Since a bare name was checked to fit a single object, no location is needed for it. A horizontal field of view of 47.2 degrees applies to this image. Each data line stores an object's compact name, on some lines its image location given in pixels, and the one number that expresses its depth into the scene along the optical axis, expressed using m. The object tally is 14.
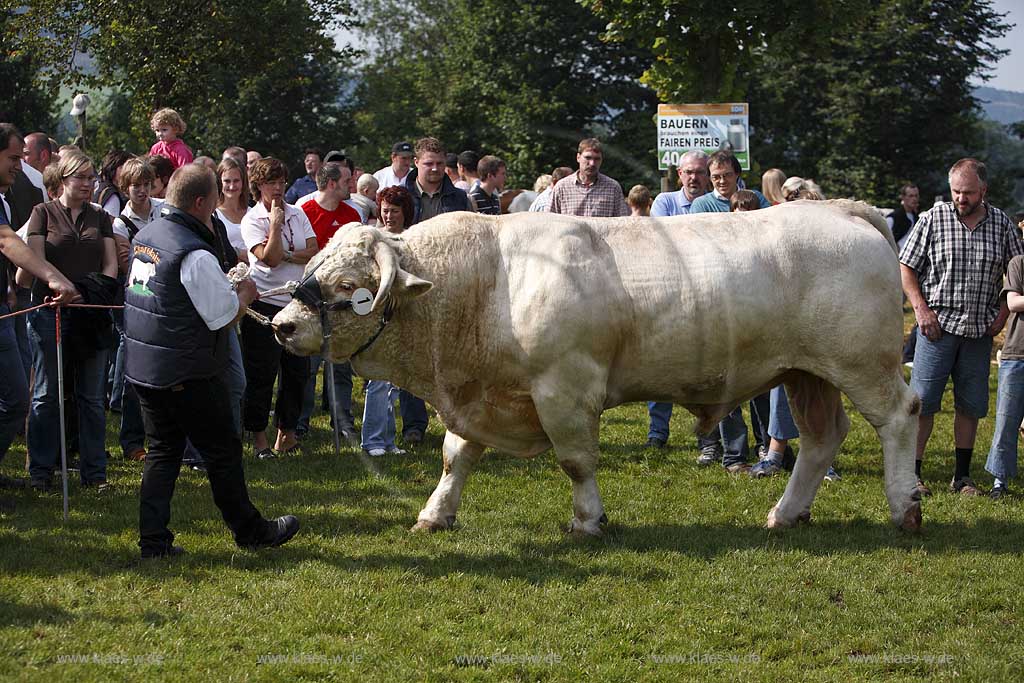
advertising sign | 18.17
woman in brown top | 8.30
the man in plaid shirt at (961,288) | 8.69
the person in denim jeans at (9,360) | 7.64
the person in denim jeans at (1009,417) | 8.72
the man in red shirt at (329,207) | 10.09
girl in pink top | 12.40
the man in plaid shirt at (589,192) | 11.29
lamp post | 20.64
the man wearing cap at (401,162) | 13.32
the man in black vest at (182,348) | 6.35
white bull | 6.95
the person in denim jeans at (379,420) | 9.95
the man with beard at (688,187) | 10.68
